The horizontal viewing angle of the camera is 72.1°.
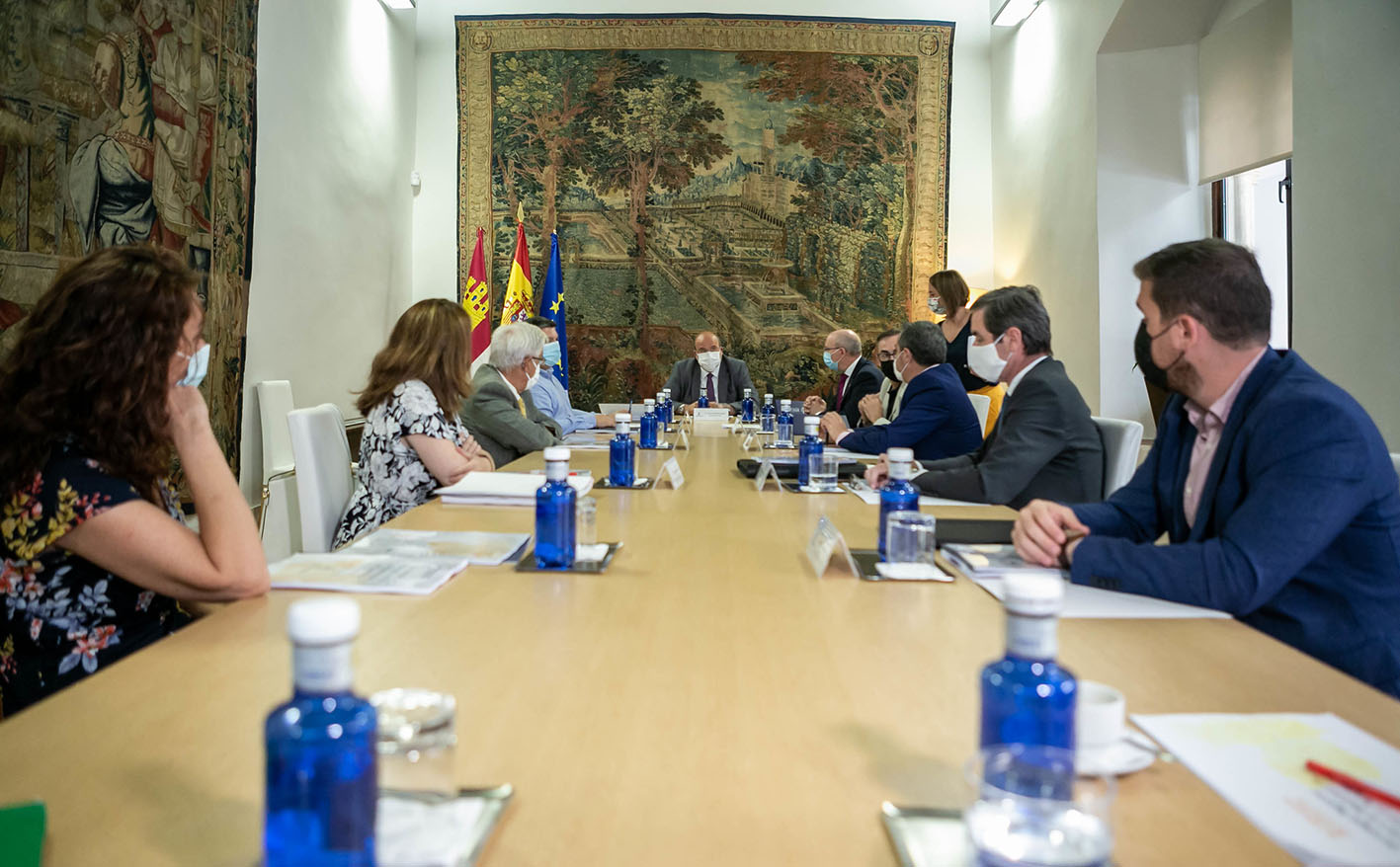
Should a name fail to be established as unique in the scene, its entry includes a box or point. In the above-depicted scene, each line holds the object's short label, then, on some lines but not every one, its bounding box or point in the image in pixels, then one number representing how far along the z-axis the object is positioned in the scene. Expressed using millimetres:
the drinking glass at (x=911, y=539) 1814
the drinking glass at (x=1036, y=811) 597
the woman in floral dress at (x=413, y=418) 2898
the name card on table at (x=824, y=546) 1731
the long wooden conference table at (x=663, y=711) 794
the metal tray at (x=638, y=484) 2939
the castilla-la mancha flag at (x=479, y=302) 8039
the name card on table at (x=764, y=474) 2944
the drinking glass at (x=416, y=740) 739
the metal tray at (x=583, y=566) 1763
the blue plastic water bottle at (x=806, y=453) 2897
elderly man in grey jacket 4086
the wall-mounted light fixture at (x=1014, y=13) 7703
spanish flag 8070
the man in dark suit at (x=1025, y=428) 2699
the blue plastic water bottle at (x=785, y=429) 4617
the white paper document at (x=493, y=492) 2568
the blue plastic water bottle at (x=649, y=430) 4291
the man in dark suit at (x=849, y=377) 6559
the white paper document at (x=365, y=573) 1604
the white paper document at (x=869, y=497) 2664
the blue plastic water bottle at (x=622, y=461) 2965
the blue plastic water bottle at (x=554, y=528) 1763
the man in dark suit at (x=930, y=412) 4059
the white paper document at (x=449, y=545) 1871
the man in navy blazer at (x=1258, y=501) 1499
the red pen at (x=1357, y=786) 822
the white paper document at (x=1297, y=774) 766
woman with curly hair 1485
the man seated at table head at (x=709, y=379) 7883
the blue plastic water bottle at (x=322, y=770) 600
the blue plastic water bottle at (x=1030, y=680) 721
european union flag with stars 8234
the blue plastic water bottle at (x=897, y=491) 1852
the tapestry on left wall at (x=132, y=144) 3479
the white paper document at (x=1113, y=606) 1469
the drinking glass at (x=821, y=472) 2887
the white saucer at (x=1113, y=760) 882
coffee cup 902
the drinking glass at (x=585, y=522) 1906
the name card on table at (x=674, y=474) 2912
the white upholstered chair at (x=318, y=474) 2793
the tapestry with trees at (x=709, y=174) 8391
